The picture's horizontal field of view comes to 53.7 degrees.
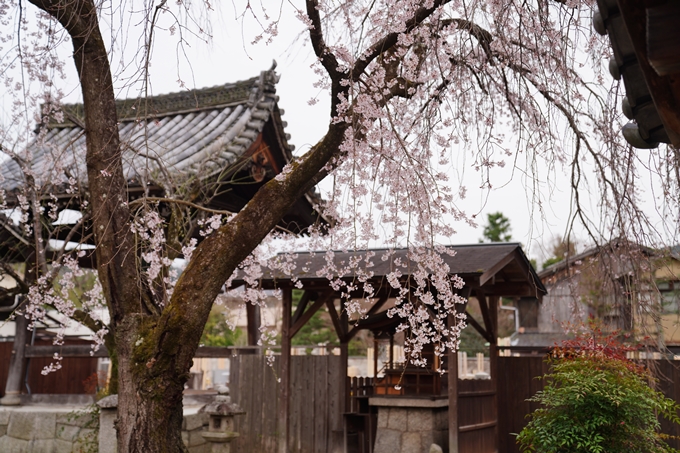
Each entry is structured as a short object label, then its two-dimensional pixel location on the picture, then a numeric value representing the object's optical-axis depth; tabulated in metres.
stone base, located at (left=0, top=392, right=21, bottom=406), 9.91
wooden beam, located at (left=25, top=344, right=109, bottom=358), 9.78
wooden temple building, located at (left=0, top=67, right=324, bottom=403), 8.48
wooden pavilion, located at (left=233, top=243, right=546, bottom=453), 8.12
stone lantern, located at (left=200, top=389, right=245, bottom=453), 7.77
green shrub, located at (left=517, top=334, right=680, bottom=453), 6.27
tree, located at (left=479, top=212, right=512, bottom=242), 29.50
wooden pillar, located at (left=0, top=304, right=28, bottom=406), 9.95
